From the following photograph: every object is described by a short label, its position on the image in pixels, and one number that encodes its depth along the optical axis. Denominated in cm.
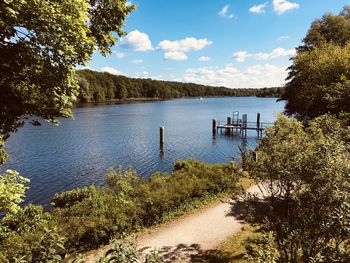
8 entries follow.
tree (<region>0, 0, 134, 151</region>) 717
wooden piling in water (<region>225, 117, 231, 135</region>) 5428
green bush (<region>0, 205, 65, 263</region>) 965
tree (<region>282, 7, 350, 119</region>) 2242
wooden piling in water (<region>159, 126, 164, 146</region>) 4147
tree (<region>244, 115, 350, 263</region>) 668
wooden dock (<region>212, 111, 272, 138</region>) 5313
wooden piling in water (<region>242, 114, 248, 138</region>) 5275
